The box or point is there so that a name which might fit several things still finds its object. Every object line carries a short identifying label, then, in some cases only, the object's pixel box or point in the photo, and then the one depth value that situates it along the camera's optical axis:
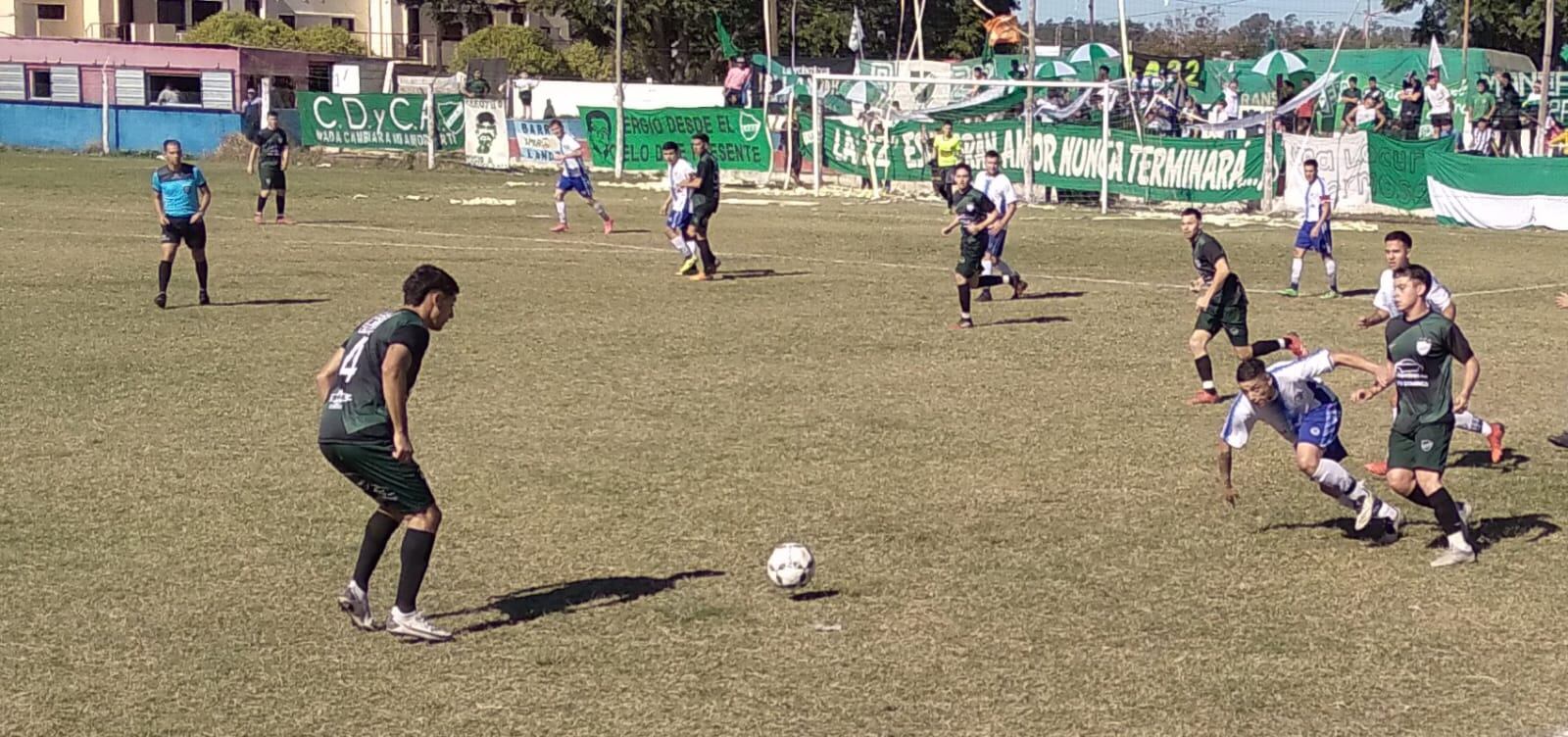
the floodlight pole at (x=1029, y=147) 38.44
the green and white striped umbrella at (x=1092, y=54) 53.09
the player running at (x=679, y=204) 25.03
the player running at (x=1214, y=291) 16.78
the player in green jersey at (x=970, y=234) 19.98
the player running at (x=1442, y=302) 13.04
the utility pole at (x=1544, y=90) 36.09
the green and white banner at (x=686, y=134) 45.22
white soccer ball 9.48
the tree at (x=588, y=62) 83.06
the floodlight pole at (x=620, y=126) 46.41
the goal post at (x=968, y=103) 36.75
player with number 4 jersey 8.45
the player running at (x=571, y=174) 31.36
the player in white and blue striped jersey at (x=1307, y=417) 10.72
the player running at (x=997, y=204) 22.45
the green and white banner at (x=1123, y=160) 37.03
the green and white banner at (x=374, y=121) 51.53
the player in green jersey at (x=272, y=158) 32.25
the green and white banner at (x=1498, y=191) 33.09
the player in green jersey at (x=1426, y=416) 10.39
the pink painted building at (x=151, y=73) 62.34
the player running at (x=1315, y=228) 23.25
